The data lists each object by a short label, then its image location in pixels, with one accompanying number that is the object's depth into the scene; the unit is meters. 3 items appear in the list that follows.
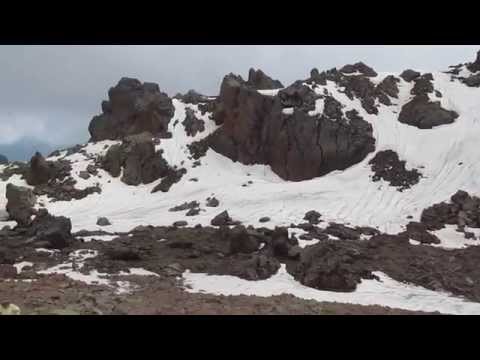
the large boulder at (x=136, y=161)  45.72
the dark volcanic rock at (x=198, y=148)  48.00
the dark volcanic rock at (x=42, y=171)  45.22
